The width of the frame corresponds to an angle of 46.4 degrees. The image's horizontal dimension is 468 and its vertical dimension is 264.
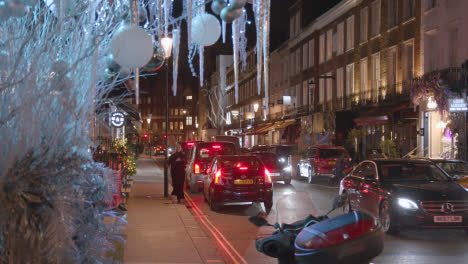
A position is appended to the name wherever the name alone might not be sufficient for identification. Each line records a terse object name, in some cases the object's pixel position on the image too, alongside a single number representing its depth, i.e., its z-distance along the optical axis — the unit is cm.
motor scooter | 397
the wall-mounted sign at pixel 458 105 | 2265
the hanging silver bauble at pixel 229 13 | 630
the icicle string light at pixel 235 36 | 656
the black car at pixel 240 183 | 1466
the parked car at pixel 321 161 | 2591
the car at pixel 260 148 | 3098
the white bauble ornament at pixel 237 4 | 624
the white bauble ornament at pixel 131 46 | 505
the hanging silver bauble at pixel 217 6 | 654
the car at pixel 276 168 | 2394
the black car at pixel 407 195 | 1002
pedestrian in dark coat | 1647
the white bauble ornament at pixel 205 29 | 695
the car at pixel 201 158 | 2011
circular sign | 1865
